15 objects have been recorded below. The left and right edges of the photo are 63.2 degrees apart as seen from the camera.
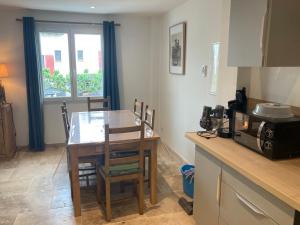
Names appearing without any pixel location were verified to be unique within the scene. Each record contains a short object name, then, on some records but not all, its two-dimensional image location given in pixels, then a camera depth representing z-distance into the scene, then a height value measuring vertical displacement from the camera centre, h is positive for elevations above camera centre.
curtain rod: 4.21 +0.87
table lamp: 3.86 -0.03
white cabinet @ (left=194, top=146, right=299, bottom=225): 1.23 -0.77
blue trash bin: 2.75 -1.22
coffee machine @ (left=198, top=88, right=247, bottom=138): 2.04 -0.40
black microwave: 1.46 -0.40
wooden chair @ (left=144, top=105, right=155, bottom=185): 2.78 -0.62
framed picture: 3.66 +0.37
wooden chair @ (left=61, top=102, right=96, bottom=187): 2.67 -0.96
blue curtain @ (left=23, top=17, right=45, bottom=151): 4.12 -0.31
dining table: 2.37 -0.67
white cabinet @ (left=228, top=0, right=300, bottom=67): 1.52 +0.25
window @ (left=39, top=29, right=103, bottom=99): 4.46 +0.14
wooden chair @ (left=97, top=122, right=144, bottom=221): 2.27 -0.89
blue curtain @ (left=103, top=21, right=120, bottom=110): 4.48 +0.10
